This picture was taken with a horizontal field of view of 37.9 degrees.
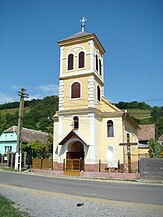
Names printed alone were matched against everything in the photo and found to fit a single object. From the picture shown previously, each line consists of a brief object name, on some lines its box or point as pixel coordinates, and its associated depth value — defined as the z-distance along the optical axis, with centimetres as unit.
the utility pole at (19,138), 2803
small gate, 2574
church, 2644
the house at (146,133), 5414
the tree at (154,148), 3042
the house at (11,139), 4580
